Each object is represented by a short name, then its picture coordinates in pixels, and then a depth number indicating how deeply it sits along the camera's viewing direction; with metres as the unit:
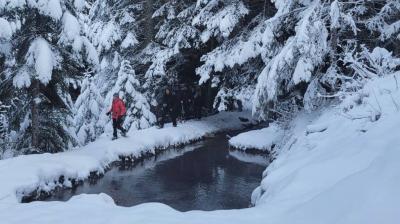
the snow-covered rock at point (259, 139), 18.83
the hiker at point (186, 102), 25.18
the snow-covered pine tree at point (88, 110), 23.11
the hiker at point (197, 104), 26.17
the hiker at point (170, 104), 22.48
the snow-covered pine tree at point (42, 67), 14.10
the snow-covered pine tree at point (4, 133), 15.80
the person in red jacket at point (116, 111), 17.97
